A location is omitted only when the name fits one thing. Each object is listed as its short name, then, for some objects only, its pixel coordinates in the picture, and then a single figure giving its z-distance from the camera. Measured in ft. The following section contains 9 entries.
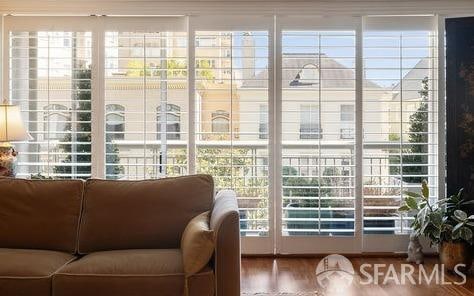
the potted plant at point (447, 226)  11.53
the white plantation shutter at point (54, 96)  13.14
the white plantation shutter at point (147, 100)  13.16
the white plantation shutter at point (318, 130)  13.20
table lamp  10.94
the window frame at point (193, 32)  13.20
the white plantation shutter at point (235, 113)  13.20
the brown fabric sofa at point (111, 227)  7.62
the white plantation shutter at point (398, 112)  13.12
